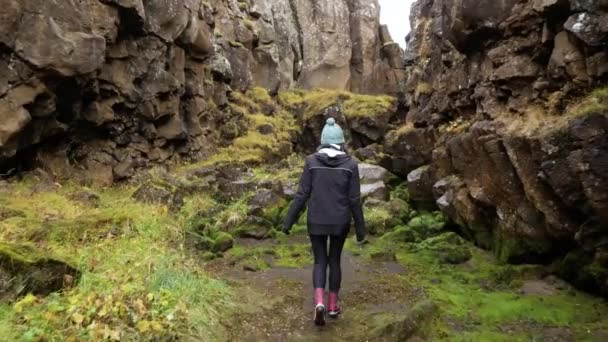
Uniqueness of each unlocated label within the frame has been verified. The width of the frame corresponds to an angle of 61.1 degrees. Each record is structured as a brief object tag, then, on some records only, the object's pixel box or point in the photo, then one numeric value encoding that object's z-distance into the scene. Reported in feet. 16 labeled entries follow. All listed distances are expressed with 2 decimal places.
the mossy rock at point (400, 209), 49.52
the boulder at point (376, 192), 56.53
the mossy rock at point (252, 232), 42.65
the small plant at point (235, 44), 85.66
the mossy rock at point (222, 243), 37.11
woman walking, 22.09
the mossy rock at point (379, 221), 45.80
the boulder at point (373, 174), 64.39
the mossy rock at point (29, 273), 18.85
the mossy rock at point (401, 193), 57.23
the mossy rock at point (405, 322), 20.65
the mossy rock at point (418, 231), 42.16
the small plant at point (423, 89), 60.30
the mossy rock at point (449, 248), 34.30
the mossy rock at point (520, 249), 30.37
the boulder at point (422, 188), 49.34
